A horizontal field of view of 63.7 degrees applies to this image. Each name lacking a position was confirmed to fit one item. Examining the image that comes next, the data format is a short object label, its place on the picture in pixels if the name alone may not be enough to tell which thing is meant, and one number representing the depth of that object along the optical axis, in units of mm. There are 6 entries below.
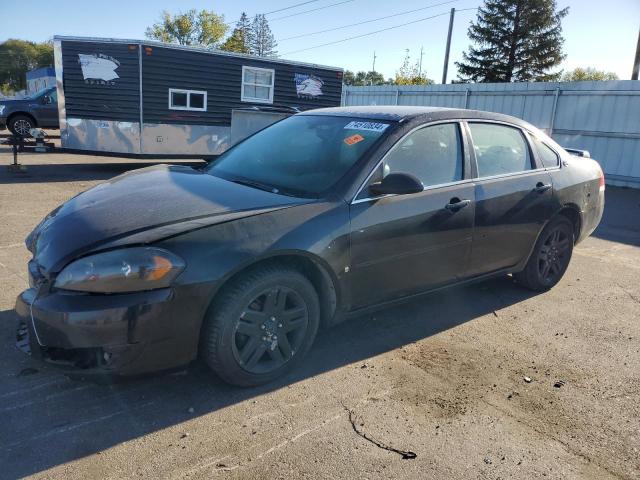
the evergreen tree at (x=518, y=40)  39406
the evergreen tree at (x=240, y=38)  60712
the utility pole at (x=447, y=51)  34812
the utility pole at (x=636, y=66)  20922
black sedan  2596
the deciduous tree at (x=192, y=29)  57906
